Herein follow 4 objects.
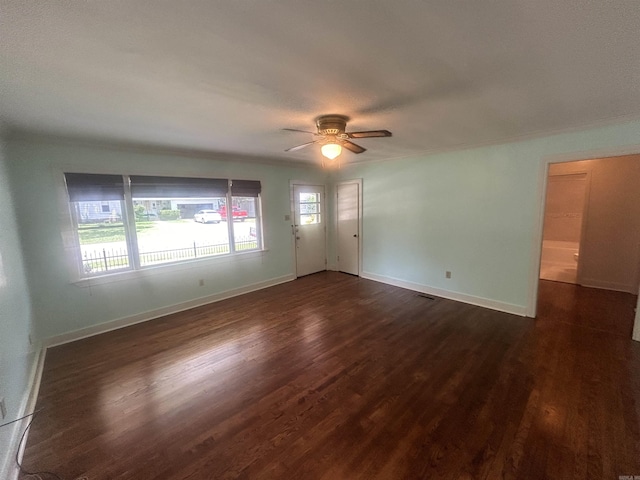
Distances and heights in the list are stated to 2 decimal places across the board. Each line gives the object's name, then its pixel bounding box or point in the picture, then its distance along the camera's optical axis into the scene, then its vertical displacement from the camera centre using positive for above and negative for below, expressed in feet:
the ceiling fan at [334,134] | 7.70 +2.32
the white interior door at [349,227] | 18.21 -1.24
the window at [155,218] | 10.58 -0.20
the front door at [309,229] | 18.31 -1.32
